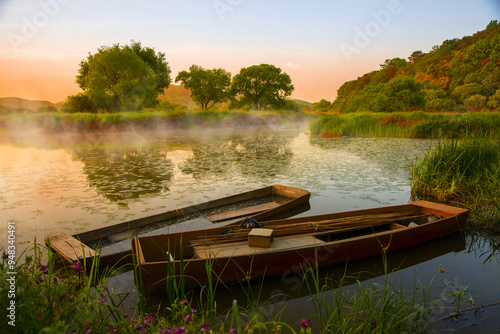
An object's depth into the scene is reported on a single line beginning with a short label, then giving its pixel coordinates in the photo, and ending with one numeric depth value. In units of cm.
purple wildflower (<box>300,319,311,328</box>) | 145
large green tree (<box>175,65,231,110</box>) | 3941
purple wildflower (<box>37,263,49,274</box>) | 194
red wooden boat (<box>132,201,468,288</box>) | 334
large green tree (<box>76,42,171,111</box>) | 2436
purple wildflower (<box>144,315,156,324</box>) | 189
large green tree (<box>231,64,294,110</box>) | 4609
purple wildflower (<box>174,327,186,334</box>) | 152
